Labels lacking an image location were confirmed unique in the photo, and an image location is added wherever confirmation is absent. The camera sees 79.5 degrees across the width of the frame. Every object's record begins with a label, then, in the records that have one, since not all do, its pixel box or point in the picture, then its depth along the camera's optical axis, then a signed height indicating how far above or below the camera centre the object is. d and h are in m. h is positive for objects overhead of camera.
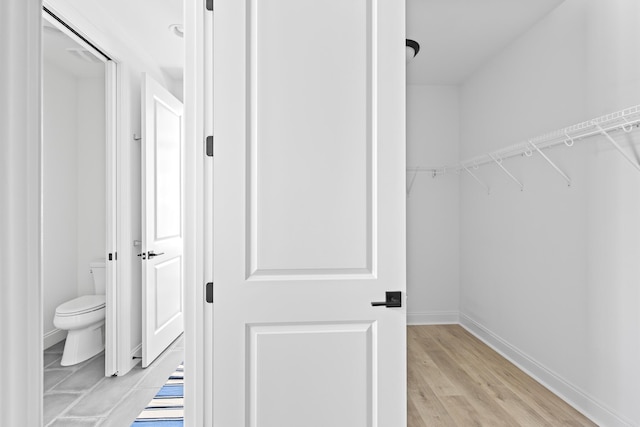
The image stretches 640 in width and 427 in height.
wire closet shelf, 1.97 +0.49
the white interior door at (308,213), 1.48 +0.01
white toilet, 2.93 -0.85
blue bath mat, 2.24 -1.20
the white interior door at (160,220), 3.00 -0.03
